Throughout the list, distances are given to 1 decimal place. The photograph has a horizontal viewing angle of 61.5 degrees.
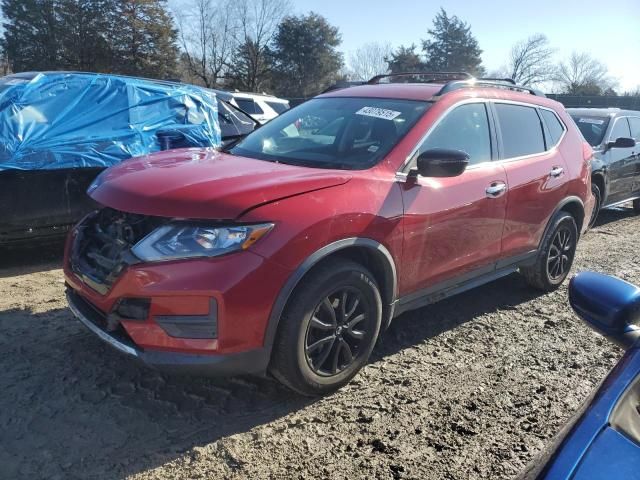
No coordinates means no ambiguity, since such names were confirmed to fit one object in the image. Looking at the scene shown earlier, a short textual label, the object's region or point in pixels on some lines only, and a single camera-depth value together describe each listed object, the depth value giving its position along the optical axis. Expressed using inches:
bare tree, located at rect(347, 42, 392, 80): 2091.2
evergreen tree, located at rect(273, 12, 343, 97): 1765.5
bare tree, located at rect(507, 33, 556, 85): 2322.8
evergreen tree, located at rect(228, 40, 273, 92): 1752.0
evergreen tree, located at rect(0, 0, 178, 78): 1376.7
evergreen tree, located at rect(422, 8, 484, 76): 2130.9
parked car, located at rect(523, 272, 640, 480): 48.0
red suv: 102.7
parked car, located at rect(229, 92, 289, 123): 445.1
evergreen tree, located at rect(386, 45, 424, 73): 2015.5
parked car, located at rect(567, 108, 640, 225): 308.0
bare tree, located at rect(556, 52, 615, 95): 1846.7
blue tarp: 191.8
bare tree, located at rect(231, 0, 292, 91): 1752.0
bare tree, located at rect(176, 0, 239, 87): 1707.7
